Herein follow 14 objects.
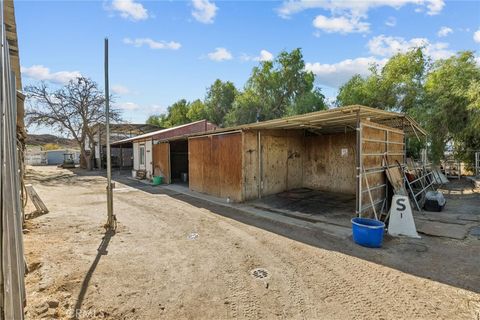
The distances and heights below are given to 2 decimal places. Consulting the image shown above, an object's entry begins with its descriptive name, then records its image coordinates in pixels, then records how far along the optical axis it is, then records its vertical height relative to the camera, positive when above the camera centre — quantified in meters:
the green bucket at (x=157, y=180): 13.86 -1.28
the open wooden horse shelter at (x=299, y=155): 6.75 -0.07
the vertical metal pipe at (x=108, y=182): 5.52 -0.54
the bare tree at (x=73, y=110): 21.52 +4.01
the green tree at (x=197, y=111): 36.56 +6.43
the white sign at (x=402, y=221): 5.43 -1.45
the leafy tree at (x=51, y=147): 45.32 +1.84
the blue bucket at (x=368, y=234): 4.72 -1.50
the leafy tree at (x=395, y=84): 16.36 +4.43
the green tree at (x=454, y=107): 12.61 +2.18
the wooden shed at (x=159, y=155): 14.31 +0.02
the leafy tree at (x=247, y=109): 27.44 +4.70
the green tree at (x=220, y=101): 34.75 +7.08
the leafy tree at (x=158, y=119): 50.76 +7.66
